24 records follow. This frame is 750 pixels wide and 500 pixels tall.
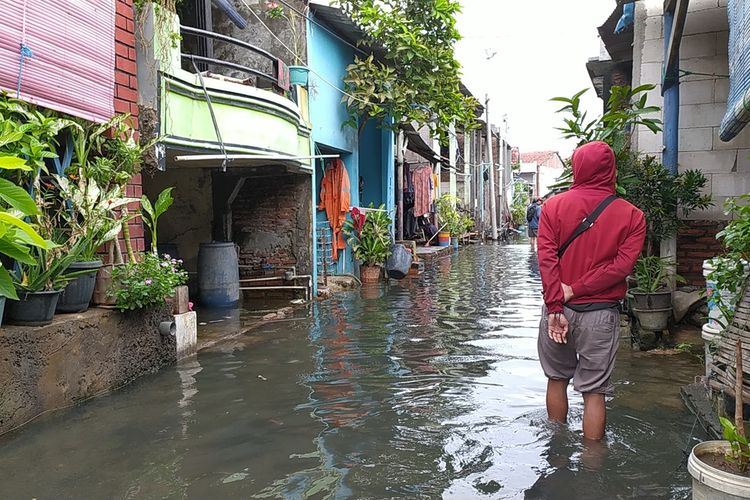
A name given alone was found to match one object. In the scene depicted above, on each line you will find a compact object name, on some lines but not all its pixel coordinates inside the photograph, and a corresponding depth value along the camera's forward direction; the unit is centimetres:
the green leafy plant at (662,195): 677
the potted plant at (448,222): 2214
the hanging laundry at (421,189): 2012
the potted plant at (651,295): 655
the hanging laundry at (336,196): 1244
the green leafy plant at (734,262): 410
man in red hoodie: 369
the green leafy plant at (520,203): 3947
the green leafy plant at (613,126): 623
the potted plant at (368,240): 1284
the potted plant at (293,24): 1040
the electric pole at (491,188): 2781
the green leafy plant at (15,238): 378
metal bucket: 1315
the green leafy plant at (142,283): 532
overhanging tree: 1141
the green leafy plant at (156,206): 585
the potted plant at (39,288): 447
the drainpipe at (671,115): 707
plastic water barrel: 925
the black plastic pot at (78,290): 499
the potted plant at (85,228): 500
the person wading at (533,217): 2184
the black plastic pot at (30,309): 446
